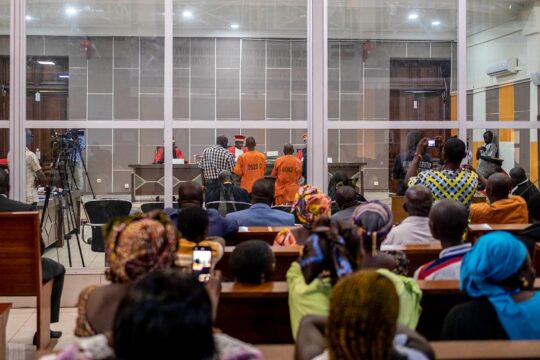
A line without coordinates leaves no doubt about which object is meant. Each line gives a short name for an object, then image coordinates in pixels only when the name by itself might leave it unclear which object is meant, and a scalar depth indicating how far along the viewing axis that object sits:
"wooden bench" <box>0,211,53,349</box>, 3.45
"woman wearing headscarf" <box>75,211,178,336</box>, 1.91
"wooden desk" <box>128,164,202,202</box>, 6.22
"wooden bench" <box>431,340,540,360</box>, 1.59
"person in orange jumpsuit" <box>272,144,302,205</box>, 6.65
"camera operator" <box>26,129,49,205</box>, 5.62
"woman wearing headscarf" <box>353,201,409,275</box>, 2.43
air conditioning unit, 9.12
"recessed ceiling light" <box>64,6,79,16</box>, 9.07
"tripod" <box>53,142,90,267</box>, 6.20
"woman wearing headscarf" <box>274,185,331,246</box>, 3.53
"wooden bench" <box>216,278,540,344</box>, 2.35
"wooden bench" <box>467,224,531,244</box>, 3.62
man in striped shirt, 2.58
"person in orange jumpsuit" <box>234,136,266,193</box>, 7.20
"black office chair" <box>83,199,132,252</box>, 5.68
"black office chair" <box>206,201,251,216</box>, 6.27
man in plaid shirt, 6.91
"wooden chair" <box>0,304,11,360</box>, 3.24
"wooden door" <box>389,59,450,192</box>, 6.58
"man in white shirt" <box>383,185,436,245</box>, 3.43
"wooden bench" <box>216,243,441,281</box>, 3.11
